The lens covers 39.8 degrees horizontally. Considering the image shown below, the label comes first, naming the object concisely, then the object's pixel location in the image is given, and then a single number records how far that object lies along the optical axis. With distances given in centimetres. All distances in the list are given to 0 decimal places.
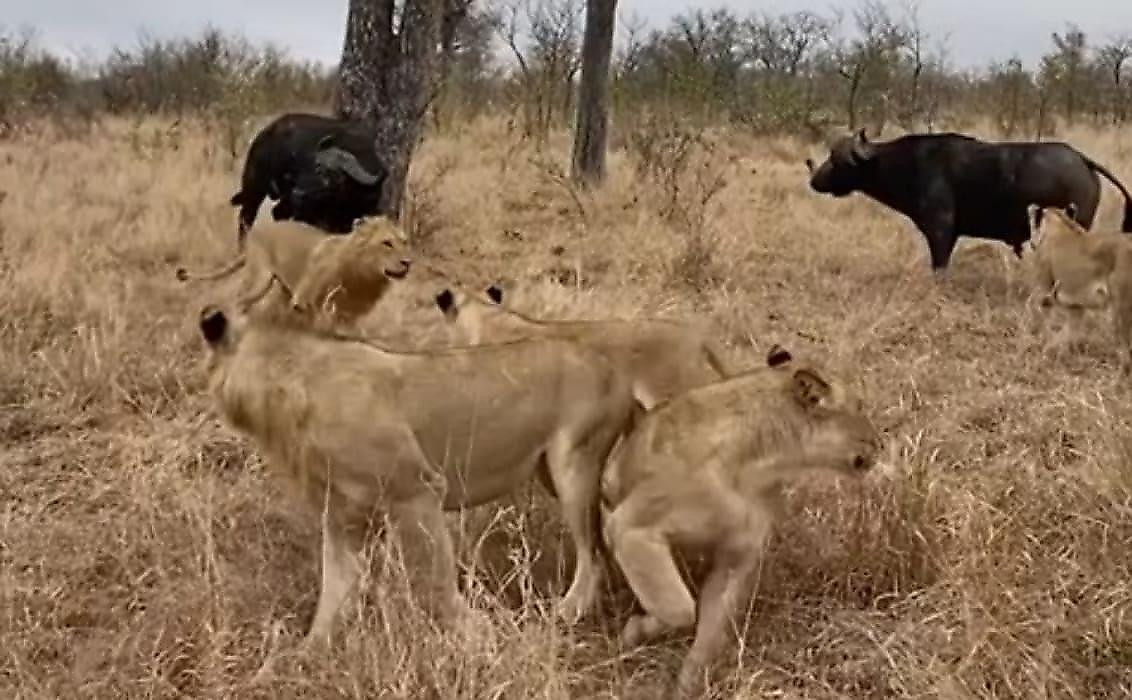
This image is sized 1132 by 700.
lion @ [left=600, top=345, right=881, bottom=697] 430
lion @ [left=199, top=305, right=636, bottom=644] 440
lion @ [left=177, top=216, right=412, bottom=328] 627
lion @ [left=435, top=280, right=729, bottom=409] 507
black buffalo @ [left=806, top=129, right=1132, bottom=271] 1213
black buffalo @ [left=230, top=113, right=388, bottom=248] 1074
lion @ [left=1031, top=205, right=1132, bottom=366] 846
